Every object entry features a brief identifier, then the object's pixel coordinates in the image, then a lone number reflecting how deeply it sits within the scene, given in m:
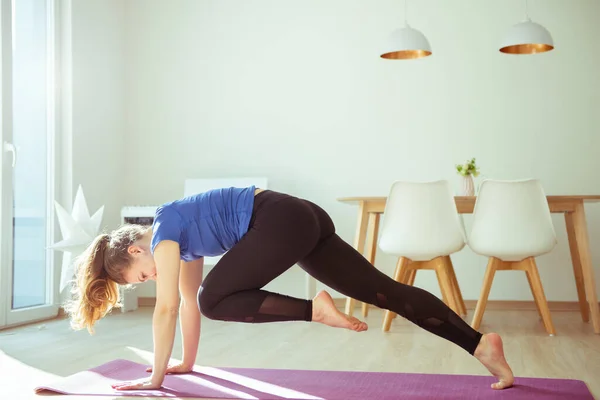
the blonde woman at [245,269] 2.32
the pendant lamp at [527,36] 4.71
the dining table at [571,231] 4.22
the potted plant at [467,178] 4.87
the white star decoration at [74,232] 4.70
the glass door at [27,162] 4.61
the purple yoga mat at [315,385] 2.49
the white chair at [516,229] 4.11
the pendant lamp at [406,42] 4.82
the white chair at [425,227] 4.20
